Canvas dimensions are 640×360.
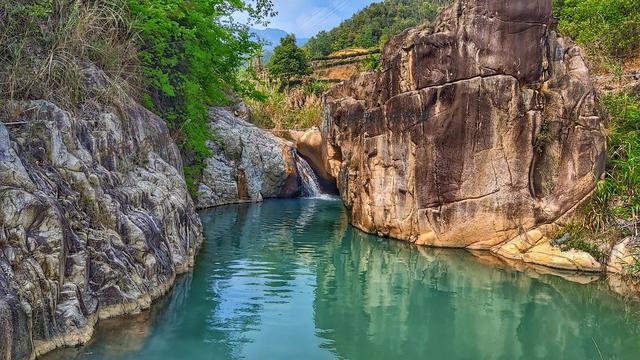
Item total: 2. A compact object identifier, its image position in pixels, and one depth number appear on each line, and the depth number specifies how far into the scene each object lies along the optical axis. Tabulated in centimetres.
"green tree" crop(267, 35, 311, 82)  3753
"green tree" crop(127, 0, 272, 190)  1053
